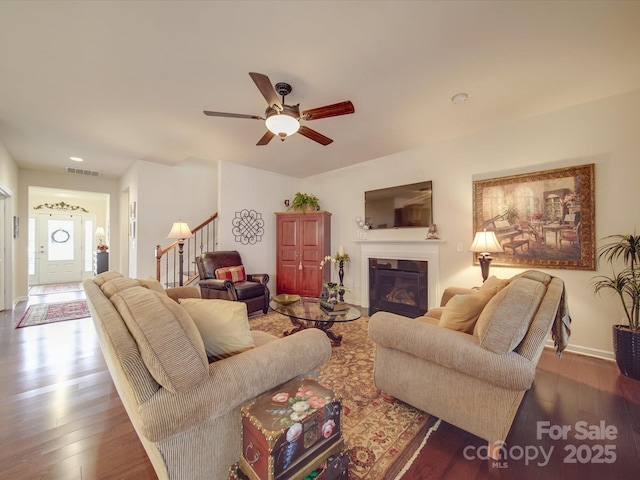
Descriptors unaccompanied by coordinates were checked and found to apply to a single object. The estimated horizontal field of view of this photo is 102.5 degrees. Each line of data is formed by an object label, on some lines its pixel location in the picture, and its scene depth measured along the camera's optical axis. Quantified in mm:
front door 7270
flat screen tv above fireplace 3910
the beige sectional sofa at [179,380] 957
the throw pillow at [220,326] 1405
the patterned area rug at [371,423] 1436
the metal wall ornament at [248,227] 5027
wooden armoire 4973
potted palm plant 2309
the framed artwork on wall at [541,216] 2760
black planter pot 2287
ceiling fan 2176
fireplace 3941
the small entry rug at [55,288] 6042
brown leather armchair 3846
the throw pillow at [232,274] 4219
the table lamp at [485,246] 3010
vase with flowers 4671
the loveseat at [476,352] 1403
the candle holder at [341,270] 4738
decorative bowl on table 3088
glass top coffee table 2668
